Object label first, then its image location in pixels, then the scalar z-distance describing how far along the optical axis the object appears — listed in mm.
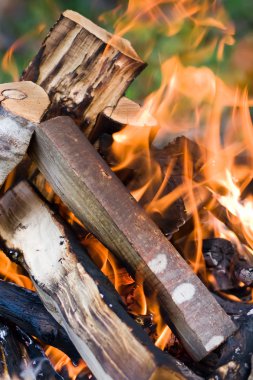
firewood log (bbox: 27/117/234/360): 1152
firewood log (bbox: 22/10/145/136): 1281
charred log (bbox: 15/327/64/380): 1188
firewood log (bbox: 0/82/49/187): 1207
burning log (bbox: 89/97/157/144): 1276
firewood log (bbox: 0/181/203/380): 1092
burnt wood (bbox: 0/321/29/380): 1180
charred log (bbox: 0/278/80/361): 1213
